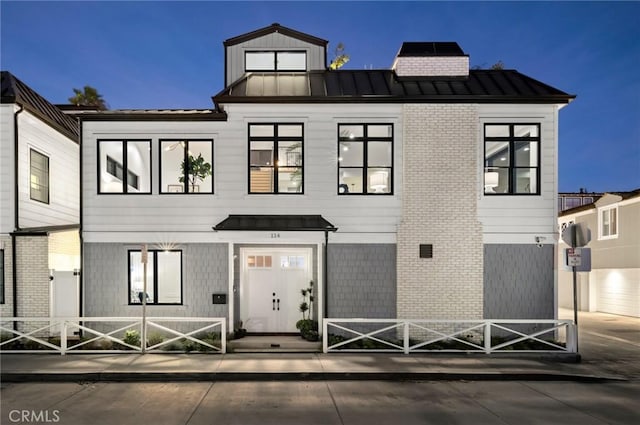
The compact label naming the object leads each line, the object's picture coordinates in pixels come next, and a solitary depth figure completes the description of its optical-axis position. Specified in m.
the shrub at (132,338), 10.54
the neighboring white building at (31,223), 11.27
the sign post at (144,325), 9.77
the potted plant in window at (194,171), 11.83
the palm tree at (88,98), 25.56
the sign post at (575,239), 9.99
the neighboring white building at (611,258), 18.06
